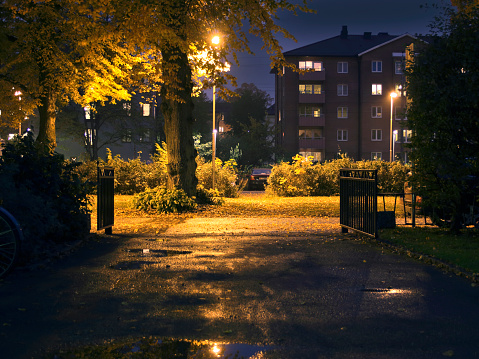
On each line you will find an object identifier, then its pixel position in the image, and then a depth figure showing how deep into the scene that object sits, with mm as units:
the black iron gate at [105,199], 12453
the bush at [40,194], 9227
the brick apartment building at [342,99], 72125
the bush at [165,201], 19328
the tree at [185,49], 18500
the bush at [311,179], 29891
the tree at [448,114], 11227
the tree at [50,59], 25000
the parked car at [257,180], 40594
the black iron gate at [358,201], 11547
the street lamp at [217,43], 20422
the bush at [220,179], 29359
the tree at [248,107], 107750
